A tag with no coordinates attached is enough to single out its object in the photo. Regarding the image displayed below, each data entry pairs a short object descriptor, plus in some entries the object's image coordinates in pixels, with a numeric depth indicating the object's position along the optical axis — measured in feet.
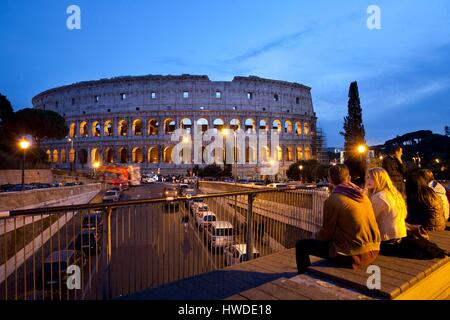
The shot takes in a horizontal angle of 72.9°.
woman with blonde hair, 12.82
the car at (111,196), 98.40
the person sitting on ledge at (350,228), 11.27
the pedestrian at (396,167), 20.34
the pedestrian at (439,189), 16.77
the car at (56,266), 28.28
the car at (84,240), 47.22
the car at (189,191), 101.65
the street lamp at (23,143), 64.08
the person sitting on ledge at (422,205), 15.16
